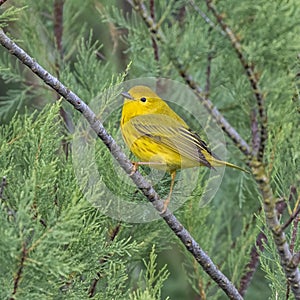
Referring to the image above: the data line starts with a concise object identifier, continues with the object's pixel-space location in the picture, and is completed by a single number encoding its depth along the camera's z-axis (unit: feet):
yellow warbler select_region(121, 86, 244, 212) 18.34
